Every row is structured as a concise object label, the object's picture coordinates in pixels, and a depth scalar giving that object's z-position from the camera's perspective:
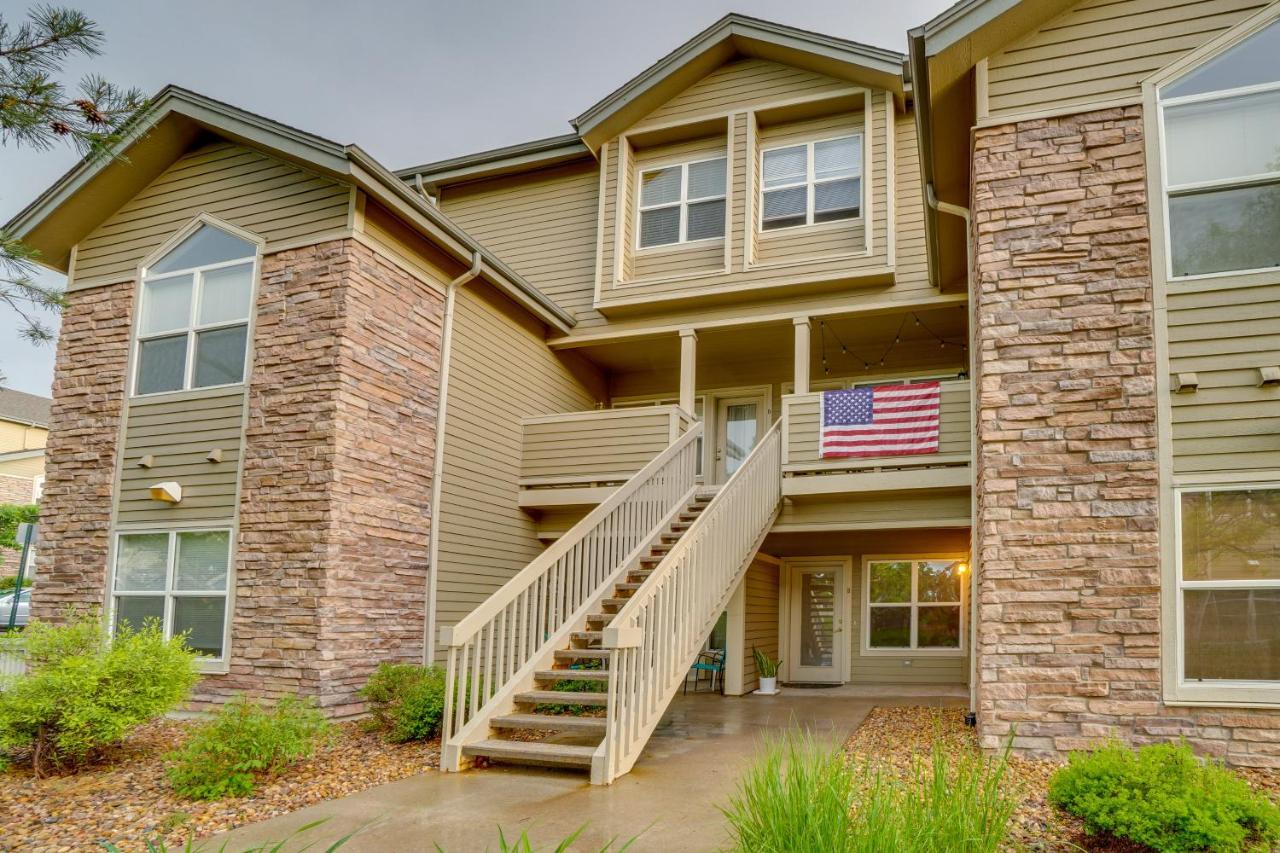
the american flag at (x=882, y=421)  9.91
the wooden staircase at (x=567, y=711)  6.40
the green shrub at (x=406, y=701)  7.35
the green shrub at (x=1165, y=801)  4.12
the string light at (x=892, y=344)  11.90
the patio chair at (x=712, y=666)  11.87
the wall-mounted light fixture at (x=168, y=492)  9.24
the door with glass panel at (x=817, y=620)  12.95
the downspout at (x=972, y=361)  7.70
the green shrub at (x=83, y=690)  6.40
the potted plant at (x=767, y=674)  11.42
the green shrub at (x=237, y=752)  5.72
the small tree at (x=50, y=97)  3.40
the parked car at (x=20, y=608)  17.75
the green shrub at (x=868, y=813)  3.31
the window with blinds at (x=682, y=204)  12.38
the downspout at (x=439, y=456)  9.70
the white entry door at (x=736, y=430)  13.55
